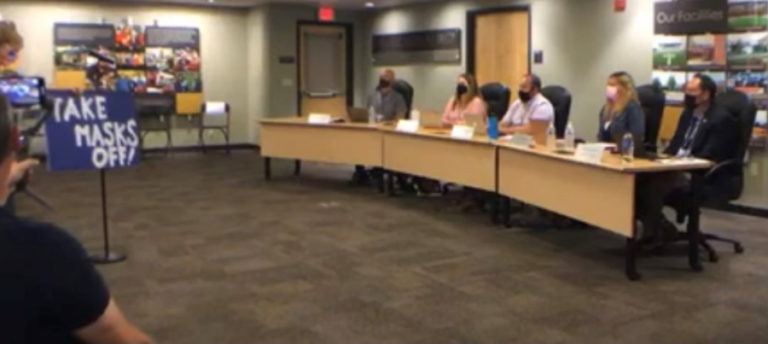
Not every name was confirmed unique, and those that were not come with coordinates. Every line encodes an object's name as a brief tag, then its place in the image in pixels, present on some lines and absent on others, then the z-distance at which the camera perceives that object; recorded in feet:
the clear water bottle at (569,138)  17.81
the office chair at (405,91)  26.96
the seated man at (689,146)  15.31
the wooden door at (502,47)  31.58
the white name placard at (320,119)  26.89
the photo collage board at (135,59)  35.83
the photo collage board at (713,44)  21.53
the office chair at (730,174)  16.44
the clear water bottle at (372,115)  26.30
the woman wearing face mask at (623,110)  18.21
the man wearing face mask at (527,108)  21.06
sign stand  16.15
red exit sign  40.63
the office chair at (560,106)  22.18
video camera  14.80
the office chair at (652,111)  19.62
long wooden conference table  14.88
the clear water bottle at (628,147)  15.42
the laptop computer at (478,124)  21.22
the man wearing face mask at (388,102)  26.55
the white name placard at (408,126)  23.27
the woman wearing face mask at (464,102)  22.90
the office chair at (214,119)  39.29
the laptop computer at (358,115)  26.43
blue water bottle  20.22
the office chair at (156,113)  36.86
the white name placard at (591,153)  15.52
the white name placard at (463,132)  20.77
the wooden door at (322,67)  41.24
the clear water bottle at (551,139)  18.25
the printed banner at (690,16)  22.40
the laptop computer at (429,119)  23.82
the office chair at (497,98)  24.13
